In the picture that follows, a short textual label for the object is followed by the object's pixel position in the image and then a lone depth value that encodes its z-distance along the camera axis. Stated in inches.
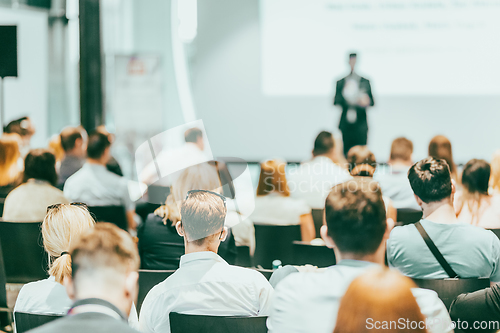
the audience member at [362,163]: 137.3
